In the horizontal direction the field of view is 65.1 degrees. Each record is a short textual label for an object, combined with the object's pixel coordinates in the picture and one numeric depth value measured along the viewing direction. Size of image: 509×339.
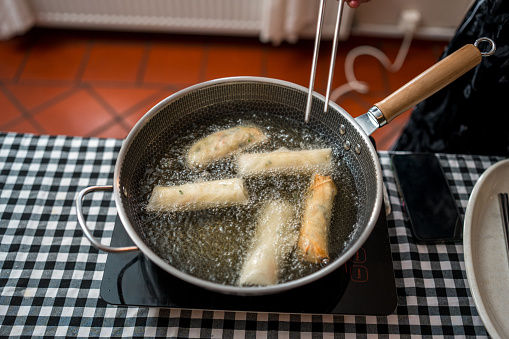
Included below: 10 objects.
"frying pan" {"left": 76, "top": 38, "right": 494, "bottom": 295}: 0.60
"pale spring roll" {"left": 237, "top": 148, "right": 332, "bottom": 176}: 0.78
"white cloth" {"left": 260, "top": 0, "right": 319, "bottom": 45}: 1.70
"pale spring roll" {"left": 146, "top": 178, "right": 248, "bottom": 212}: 0.73
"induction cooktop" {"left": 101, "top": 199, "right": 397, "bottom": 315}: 0.65
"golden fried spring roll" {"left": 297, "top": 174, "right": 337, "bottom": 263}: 0.68
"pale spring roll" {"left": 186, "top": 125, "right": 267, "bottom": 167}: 0.79
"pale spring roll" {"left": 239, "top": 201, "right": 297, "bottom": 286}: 0.65
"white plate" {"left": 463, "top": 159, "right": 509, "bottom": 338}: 0.67
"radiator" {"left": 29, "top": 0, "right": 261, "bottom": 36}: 1.80
